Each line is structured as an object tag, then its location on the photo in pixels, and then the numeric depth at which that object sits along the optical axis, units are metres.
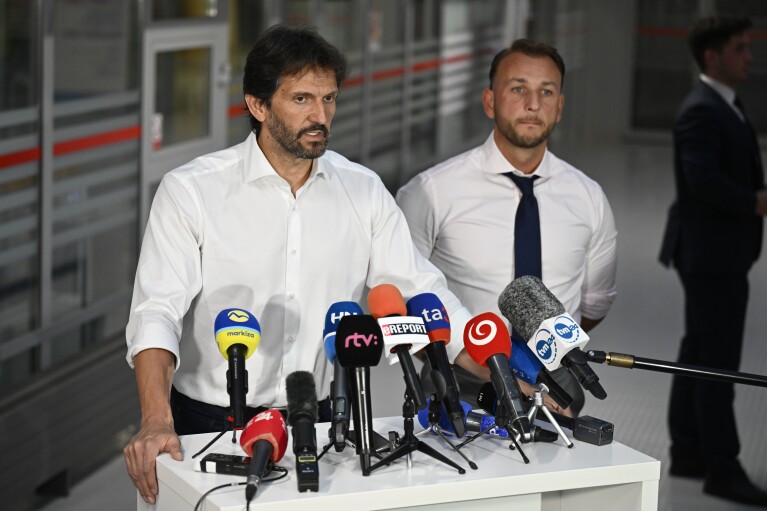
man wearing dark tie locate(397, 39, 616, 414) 3.31
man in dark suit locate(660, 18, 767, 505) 4.62
